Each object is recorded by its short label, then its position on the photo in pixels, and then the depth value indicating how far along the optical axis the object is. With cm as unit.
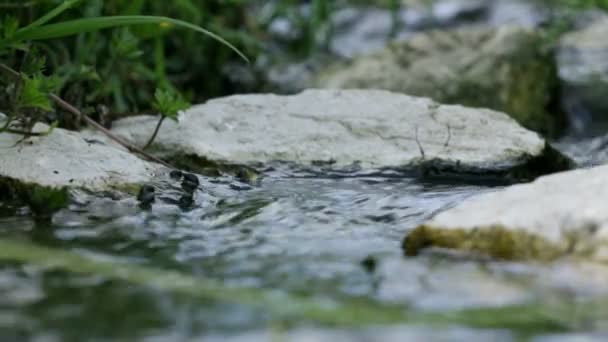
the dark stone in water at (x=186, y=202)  473
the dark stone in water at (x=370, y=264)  355
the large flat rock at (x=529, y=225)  348
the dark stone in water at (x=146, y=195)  468
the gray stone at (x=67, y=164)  462
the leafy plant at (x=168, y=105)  520
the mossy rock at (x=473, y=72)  902
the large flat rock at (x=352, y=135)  557
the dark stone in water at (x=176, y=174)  507
